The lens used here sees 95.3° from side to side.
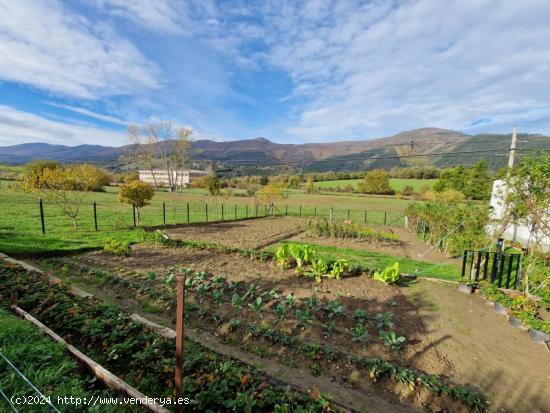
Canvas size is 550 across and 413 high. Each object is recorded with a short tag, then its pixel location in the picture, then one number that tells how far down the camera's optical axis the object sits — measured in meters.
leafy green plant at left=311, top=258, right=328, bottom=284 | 6.27
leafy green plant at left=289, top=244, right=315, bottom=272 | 6.71
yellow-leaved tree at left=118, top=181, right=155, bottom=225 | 12.56
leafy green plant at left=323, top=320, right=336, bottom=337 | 4.07
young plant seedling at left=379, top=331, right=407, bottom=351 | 3.78
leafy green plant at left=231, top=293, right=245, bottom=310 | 4.78
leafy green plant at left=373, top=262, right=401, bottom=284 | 6.18
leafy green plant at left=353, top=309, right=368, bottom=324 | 4.42
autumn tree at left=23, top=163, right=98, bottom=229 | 10.69
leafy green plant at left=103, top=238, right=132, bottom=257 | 7.90
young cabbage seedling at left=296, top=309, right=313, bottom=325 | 4.30
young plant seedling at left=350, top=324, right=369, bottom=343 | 3.84
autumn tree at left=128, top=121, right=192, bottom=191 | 43.81
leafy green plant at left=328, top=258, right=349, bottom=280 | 6.25
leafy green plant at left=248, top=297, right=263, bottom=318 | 4.54
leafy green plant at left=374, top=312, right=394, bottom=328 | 4.30
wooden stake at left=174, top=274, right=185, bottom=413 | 2.03
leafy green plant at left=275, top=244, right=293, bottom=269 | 6.84
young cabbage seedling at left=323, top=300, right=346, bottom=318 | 4.50
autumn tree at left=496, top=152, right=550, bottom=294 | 5.65
